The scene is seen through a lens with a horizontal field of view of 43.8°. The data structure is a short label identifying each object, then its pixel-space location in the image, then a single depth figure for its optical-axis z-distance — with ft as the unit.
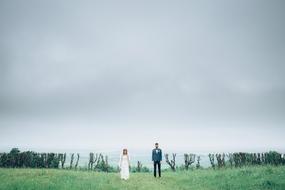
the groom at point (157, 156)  90.68
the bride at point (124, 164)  86.33
